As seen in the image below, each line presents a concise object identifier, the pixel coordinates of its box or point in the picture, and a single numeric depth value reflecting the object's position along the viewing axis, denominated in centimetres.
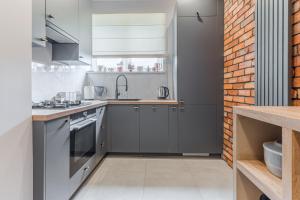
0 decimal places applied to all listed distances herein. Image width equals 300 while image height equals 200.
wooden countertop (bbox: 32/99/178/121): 116
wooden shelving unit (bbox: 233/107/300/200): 57
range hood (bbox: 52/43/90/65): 216
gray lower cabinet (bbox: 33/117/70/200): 116
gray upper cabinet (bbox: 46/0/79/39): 160
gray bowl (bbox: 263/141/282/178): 77
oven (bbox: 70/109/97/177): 156
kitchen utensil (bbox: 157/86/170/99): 293
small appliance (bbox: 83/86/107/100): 283
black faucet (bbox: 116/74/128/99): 305
